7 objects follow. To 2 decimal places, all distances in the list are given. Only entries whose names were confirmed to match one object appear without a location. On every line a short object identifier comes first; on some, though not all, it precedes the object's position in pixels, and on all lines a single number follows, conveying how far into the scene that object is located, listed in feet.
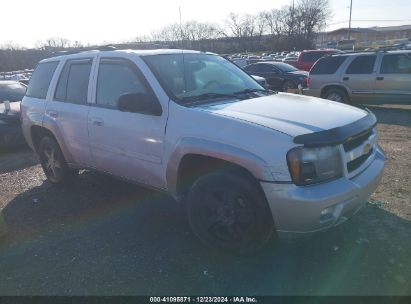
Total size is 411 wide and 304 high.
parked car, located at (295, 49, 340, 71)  69.87
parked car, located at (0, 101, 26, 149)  25.84
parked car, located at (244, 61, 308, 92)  56.49
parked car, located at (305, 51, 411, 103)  35.81
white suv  9.60
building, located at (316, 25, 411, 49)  328.29
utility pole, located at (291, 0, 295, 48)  236.88
